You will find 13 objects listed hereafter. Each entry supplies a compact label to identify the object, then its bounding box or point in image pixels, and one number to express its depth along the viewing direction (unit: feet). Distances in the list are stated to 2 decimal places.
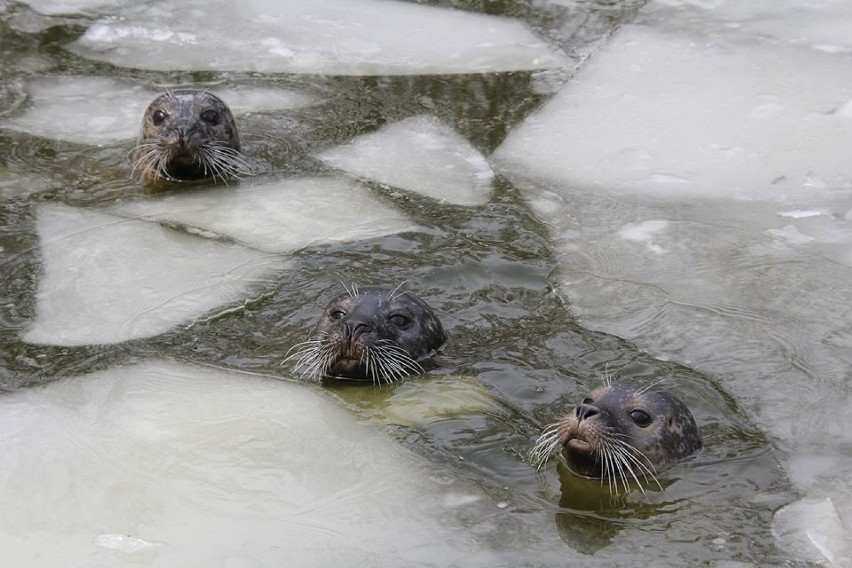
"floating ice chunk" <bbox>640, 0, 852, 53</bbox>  53.88
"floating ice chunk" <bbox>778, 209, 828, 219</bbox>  40.19
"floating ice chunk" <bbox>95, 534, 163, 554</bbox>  25.48
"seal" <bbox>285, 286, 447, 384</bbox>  33.14
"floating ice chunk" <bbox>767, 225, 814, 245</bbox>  38.91
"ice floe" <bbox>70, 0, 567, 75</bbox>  54.39
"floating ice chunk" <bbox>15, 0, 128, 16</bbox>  60.49
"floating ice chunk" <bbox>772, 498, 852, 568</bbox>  25.63
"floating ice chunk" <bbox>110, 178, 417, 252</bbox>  40.83
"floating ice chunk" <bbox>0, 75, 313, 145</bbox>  48.21
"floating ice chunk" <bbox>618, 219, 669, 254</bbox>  39.58
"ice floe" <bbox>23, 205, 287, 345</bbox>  35.29
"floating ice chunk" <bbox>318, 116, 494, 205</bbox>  43.65
